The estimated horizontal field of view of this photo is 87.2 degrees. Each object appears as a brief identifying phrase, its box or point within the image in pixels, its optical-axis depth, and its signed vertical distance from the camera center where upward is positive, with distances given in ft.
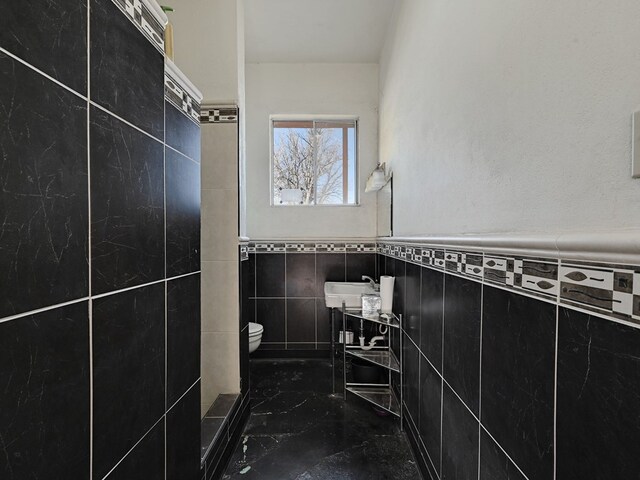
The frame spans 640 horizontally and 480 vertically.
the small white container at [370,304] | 7.87 -1.67
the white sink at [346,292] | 8.24 -1.62
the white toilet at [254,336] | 8.92 -2.79
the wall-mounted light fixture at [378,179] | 8.87 +1.45
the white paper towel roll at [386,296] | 7.87 -1.48
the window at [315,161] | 11.02 +2.37
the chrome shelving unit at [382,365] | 7.03 -2.88
